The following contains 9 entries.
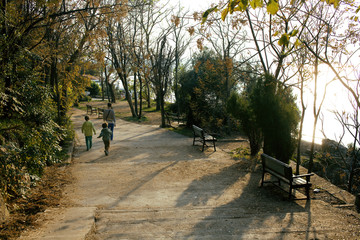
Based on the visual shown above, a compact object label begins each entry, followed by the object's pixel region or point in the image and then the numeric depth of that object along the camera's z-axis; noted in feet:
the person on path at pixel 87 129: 37.73
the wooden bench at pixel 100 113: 88.17
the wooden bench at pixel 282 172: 21.44
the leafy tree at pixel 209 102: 64.44
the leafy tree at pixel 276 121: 29.84
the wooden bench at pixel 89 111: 98.20
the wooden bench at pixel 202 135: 39.65
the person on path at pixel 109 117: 45.97
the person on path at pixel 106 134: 35.66
